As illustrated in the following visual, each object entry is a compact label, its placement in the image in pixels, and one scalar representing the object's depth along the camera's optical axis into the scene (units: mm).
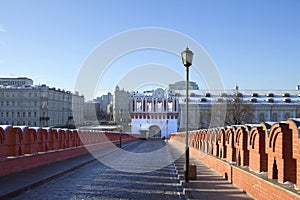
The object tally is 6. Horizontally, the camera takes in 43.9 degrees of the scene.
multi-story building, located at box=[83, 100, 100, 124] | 99869
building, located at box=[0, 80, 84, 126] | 76875
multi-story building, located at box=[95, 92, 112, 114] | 155500
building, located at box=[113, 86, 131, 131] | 97162
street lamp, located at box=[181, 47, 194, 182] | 13336
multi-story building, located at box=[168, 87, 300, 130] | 70038
